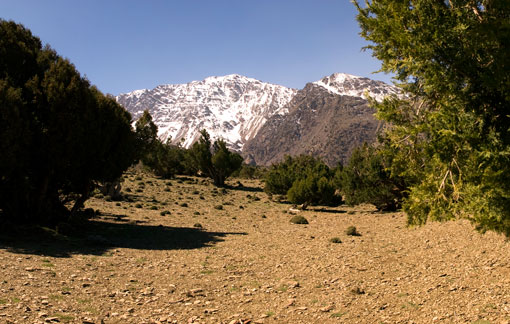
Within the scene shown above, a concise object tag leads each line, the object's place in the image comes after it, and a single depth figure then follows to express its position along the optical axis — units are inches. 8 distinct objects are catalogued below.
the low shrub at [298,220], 1130.0
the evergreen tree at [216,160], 2529.5
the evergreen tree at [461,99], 271.6
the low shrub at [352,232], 856.9
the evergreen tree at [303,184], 1558.8
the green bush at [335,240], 748.3
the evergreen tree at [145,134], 1056.8
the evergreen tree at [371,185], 1323.8
